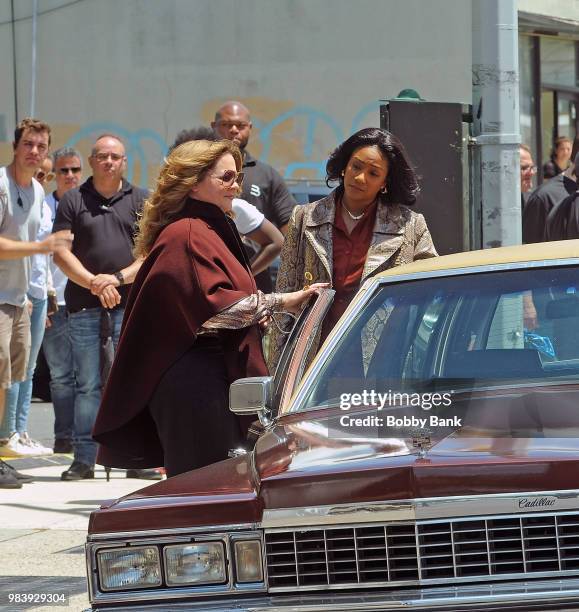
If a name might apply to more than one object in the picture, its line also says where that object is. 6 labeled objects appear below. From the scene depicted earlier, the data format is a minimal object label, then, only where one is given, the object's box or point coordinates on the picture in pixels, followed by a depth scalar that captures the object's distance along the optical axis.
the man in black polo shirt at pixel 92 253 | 14.41
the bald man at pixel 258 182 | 14.49
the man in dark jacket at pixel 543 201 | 15.47
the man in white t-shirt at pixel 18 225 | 14.45
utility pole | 12.36
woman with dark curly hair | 10.41
